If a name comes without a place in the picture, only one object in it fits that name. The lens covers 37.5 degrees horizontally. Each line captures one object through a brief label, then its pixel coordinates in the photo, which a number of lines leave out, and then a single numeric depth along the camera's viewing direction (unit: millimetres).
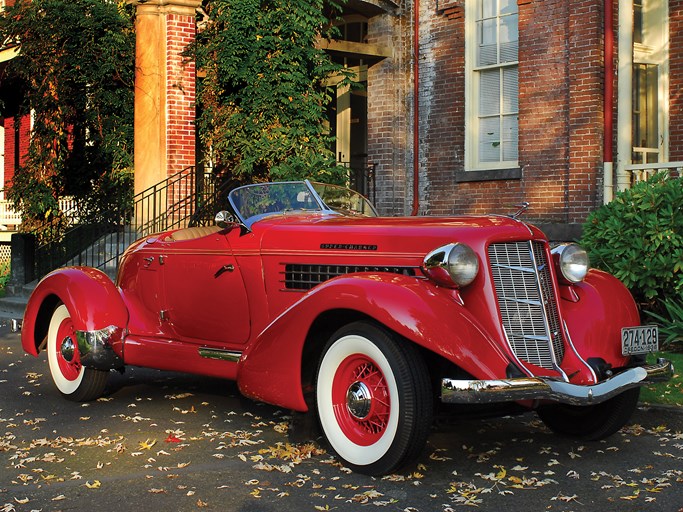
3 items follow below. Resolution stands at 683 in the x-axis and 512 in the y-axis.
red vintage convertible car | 5121
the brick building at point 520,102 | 12742
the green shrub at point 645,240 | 9453
